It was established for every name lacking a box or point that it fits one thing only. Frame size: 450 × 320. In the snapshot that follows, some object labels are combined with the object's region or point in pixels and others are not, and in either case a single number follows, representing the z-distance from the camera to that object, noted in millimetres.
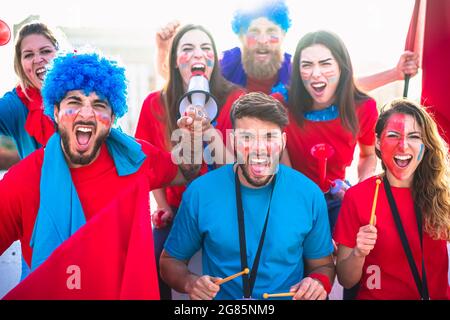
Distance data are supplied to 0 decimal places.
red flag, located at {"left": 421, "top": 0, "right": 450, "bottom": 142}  3080
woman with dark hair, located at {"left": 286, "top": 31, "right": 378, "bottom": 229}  3053
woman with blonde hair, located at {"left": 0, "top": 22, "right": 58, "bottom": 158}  3049
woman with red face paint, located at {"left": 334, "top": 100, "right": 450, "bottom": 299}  2582
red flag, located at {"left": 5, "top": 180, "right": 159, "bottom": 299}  2283
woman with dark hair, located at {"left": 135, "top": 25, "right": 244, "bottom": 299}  3125
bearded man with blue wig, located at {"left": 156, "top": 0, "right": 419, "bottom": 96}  3234
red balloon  2924
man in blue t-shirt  2525
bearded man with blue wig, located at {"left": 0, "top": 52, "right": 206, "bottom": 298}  2375
